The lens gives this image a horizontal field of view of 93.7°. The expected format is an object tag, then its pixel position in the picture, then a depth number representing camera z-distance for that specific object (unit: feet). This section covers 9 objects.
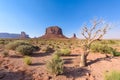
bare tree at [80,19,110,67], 15.11
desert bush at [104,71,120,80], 9.76
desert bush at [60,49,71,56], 17.31
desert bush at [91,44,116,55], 18.17
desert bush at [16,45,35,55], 16.80
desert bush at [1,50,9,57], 15.89
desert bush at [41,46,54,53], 19.88
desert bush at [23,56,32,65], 13.63
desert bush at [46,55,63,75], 11.88
